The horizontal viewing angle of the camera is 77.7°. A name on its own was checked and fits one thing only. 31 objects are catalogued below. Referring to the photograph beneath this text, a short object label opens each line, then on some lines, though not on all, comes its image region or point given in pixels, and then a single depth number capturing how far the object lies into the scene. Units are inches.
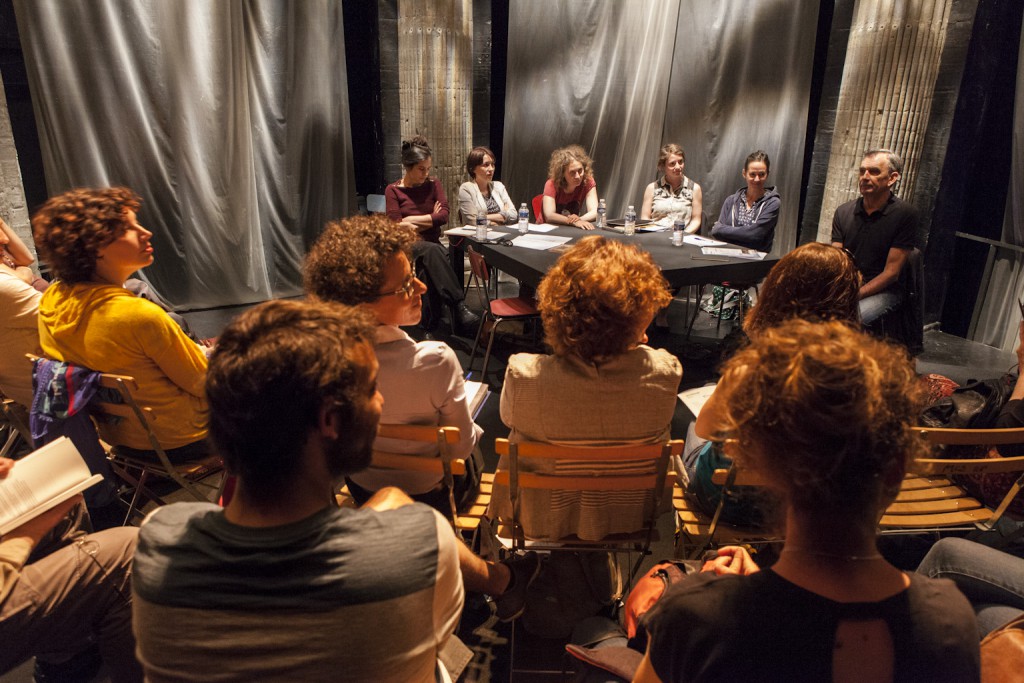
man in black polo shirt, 143.3
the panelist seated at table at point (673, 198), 197.8
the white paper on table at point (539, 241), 164.1
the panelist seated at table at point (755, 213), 180.1
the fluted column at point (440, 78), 209.3
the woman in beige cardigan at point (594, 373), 67.8
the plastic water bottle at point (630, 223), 179.2
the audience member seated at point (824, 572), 34.1
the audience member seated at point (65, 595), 56.0
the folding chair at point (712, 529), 67.8
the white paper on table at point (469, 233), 174.2
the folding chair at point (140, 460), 76.9
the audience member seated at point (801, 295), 81.8
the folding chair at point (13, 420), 87.5
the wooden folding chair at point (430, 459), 66.7
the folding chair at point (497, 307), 151.1
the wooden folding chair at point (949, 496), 69.1
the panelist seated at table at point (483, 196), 197.2
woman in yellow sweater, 79.8
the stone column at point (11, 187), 153.9
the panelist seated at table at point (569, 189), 195.9
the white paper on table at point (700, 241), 169.2
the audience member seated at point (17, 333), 90.0
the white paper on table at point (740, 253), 154.3
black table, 142.5
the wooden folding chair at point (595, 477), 65.1
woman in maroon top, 177.0
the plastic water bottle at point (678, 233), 165.3
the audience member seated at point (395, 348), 70.2
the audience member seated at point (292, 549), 35.1
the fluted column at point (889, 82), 164.2
